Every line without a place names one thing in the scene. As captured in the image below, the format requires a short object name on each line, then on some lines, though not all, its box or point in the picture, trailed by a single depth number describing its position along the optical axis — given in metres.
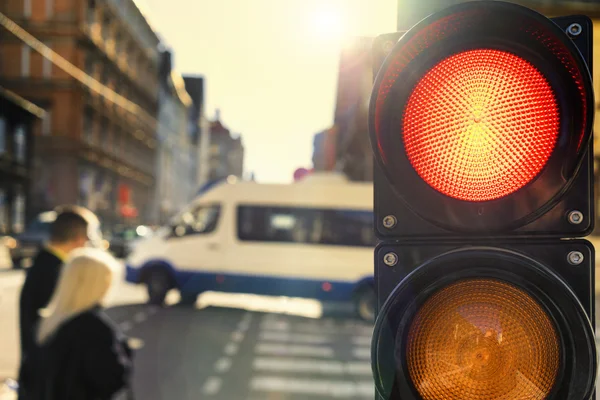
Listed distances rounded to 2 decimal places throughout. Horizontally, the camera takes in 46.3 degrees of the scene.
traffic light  1.14
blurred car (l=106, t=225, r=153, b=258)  30.53
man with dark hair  3.87
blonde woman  3.31
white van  13.58
